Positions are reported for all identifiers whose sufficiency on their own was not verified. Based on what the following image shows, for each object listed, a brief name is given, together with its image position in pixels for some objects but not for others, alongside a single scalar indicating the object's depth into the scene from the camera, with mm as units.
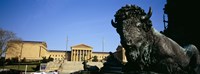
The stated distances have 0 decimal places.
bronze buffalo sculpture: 2104
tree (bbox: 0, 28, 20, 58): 46223
